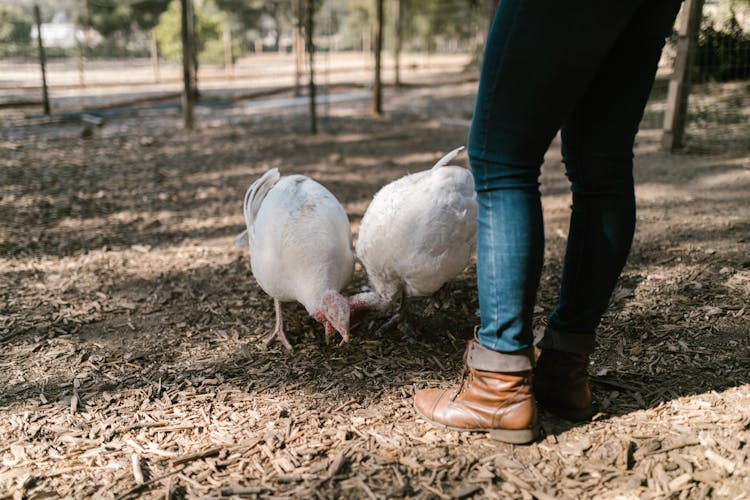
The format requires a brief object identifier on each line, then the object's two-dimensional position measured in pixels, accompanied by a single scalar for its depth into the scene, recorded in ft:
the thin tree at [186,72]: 24.17
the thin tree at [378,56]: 29.01
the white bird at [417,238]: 7.93
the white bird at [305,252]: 7.88
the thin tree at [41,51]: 28.12
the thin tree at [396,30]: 41.32
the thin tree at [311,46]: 23.79
